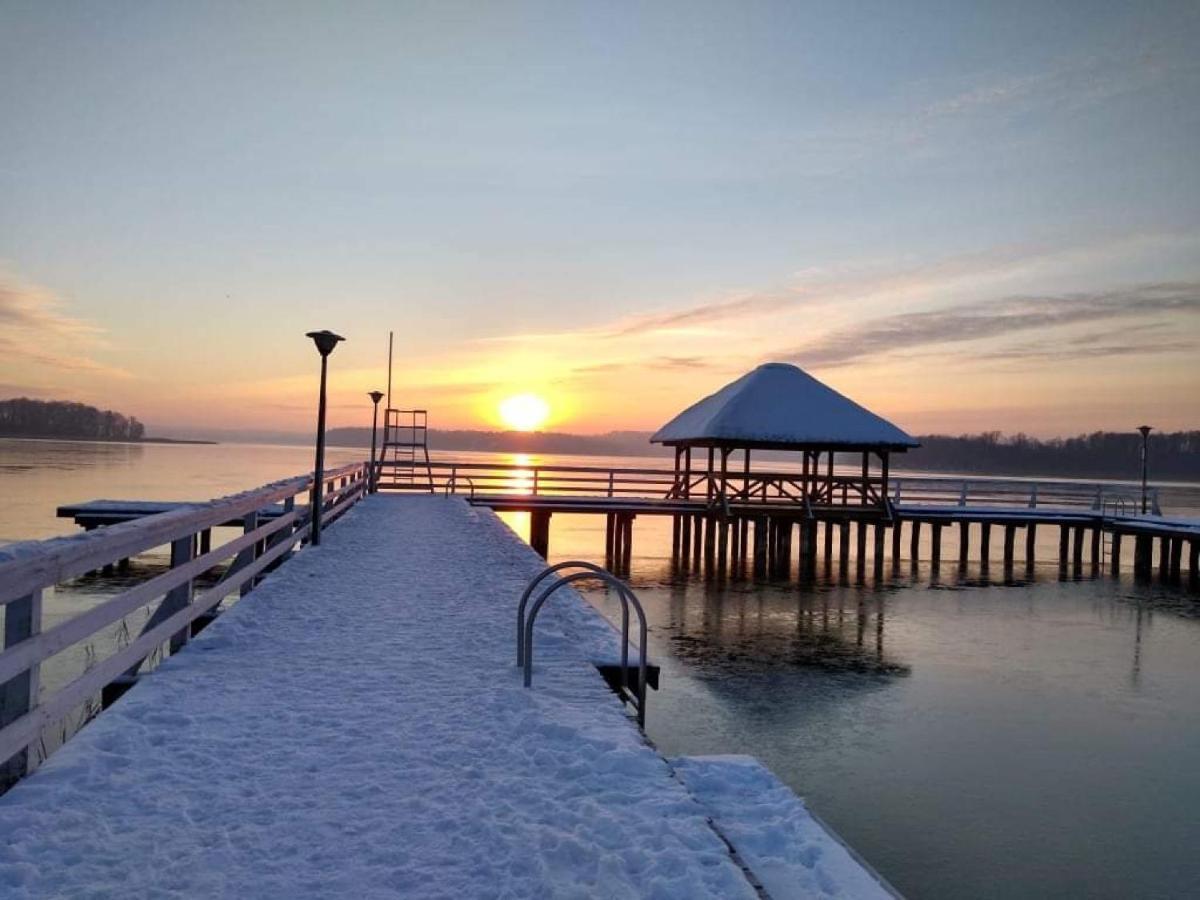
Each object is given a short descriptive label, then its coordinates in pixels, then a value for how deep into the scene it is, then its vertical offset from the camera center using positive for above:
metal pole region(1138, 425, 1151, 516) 32.84 +1.18
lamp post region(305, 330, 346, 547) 12.66 +0.12
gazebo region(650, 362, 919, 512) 24.48 +0.66
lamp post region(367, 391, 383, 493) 25.91 +0.78
